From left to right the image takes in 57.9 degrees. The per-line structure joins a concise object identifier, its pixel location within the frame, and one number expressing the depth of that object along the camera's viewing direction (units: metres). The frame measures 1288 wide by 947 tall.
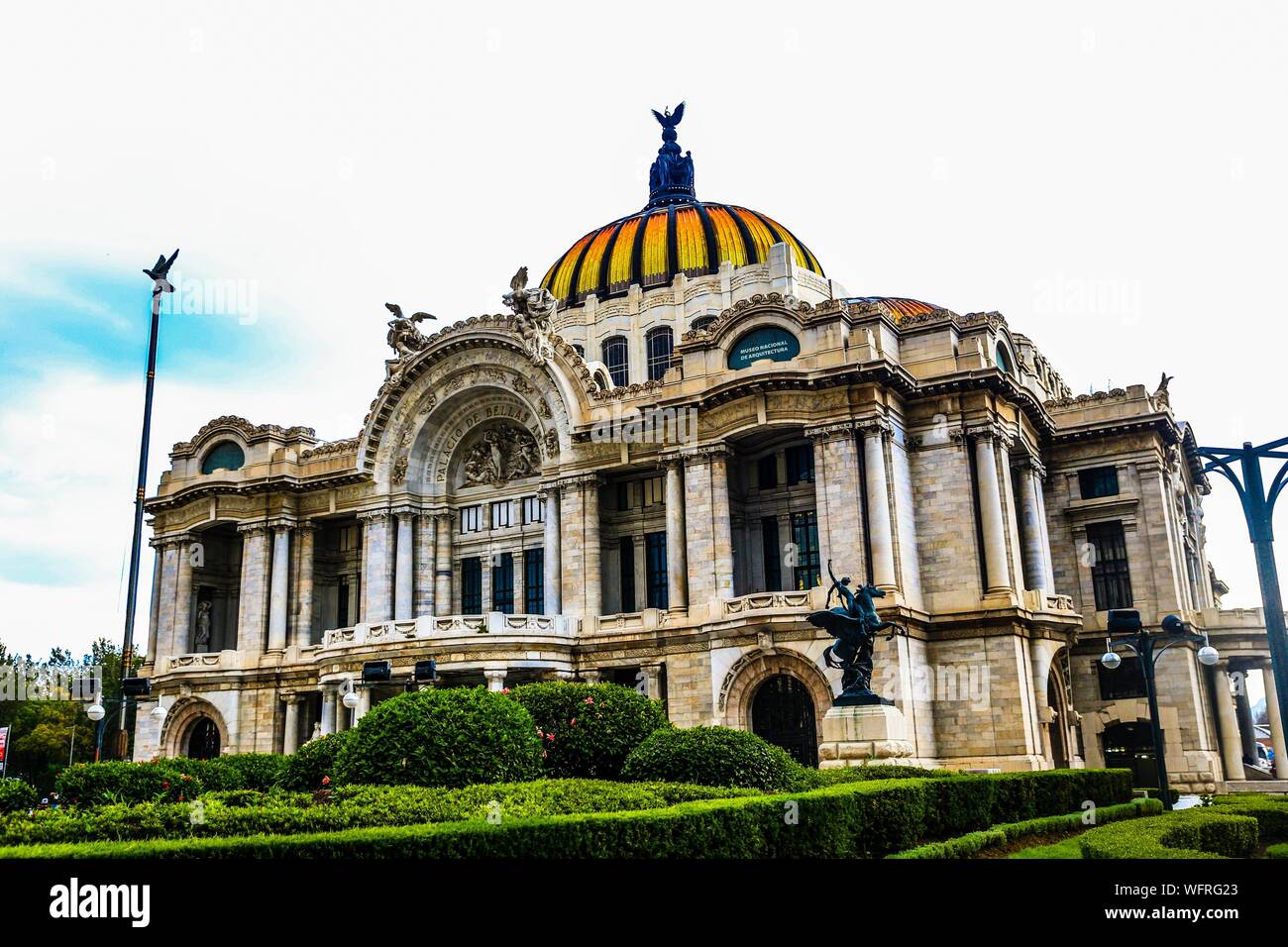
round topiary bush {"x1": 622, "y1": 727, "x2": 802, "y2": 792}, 19.28
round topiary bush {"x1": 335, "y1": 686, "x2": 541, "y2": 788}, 18.12
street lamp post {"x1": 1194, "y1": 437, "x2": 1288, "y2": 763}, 15.83
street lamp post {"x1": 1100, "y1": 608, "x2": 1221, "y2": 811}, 24.45
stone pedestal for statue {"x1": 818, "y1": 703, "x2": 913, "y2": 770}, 26.06
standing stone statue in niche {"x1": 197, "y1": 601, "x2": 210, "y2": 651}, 51.50
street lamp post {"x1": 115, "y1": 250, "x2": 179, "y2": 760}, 39.69
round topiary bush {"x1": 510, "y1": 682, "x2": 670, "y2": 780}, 22.31
